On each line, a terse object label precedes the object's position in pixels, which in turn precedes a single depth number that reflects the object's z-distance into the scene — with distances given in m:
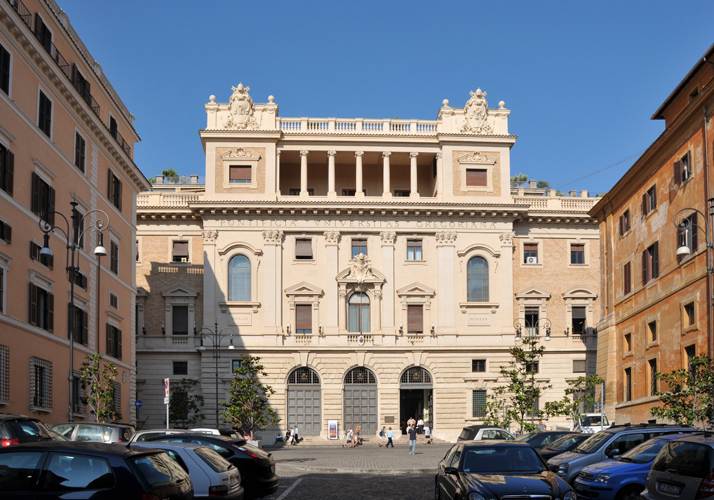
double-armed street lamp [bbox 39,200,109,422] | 26.78
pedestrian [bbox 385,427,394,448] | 50.03
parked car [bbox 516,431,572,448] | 25.83
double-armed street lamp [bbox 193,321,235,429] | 54.97
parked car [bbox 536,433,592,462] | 22.66
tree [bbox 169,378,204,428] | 54.38
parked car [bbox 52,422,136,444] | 20.67
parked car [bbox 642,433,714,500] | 11.88
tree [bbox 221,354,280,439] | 47.91
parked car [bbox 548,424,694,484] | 19.00
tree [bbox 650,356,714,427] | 27.53
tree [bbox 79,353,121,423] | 33.19
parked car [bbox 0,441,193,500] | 10.16
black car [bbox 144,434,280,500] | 17.59
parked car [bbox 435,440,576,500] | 13.45
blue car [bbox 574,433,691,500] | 16.08
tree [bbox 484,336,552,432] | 41.91
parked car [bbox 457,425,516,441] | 30.70
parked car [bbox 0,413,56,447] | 15.80
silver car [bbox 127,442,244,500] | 14.55
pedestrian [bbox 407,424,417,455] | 41.46
